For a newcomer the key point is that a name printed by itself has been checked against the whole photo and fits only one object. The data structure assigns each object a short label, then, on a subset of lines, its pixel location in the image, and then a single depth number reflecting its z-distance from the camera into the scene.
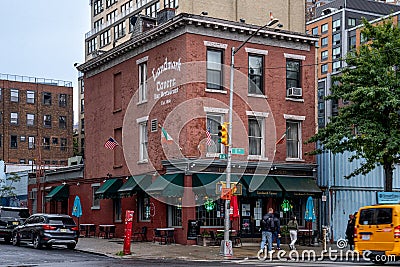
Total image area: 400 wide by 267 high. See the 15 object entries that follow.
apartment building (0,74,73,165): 89.38
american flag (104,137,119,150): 37.59
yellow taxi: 21.64
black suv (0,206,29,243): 34.66
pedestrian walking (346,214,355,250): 30.14
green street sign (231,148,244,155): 28.23
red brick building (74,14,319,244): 33.50
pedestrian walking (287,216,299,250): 30.42
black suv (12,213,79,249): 29.89
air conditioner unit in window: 36.88
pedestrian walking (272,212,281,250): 29.52
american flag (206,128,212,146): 33.04
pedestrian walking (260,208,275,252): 28.55
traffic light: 26.64
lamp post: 27.06
